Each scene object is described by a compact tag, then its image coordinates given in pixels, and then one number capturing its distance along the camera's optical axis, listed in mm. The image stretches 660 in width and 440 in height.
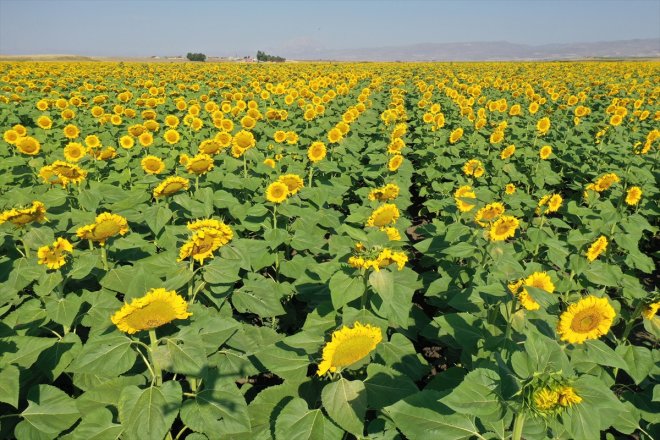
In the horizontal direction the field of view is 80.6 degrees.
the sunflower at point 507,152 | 7934
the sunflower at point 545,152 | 8105
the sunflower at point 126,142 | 7288
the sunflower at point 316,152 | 6453
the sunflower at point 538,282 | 2981
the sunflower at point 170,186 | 3561
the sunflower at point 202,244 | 2628
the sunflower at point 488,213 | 3730
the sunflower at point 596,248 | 3918
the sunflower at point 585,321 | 2328
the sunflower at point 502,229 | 3672
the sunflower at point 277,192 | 4230
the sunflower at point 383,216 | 3648
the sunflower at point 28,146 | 6047
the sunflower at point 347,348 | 2133
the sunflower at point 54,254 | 2816
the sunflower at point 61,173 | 4043
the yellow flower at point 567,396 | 1414
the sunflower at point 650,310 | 2766
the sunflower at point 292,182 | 4387
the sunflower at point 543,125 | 9352
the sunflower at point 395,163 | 6766
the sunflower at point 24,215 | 2922
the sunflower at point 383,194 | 4527
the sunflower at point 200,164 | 4316
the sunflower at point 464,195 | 4281
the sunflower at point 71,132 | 8086
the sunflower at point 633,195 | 5900
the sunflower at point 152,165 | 4992
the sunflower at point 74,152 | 6215
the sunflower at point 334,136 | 7863
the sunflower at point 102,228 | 3014
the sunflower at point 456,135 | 9172
